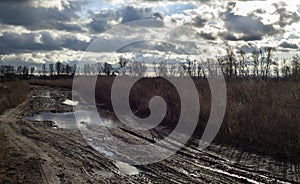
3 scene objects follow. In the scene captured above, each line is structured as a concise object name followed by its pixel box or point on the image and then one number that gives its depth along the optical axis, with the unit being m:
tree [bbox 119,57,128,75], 50.25
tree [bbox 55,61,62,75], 114.56
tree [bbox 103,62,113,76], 75.19
